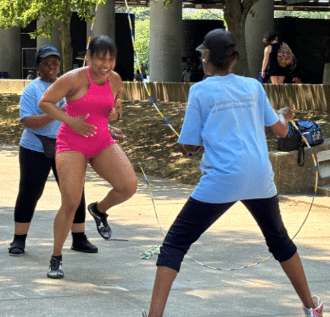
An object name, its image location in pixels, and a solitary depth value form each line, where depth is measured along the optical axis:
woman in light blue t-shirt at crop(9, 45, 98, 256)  6.73
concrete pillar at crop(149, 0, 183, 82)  33.50
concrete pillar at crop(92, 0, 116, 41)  39.22
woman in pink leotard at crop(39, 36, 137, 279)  5.85
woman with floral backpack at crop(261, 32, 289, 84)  17.38
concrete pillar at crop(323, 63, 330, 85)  21.28
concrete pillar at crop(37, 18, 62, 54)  42.66
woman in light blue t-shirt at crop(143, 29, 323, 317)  4.39
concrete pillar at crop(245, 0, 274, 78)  29.05
